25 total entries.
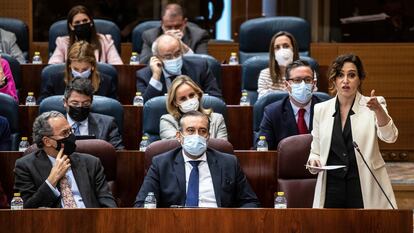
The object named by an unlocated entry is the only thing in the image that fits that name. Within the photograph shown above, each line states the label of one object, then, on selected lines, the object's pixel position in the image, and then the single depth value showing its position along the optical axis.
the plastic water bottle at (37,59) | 15.07
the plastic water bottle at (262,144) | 11.69
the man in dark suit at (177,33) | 14.97
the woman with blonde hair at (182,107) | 11.87
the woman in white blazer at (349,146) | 10.02
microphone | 9.77
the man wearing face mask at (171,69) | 13.51
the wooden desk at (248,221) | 8.66
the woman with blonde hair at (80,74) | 13.18
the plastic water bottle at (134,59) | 14.88
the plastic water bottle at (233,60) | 15.04
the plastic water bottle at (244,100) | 13.47
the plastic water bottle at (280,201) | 10.20
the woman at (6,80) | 13.44
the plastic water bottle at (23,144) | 12.11
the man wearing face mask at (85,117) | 11.91
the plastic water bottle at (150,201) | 10.02
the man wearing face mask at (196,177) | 10.28
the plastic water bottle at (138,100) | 13.27
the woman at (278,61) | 13.66
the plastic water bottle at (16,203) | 10.00
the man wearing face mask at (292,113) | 11.86
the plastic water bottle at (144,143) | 12.15
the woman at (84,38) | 14.54
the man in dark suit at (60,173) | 10.21
